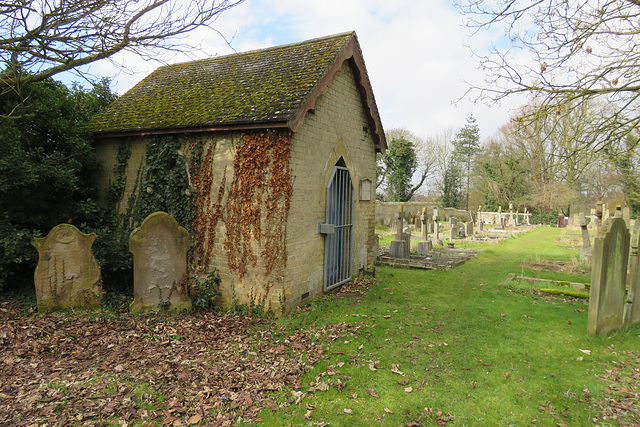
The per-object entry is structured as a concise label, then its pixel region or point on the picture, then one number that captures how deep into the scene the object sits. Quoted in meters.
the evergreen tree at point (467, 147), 49.84
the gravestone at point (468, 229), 22.77
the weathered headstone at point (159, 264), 6.79
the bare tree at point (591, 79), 6.43
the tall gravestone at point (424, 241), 14.87
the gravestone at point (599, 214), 15.33
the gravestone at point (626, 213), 14.23
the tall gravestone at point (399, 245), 13.43
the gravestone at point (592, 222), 26.42
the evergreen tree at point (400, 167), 37.84
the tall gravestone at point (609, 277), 6.03
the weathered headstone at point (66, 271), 6.61
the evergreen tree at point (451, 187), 45.94
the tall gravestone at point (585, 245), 13.74
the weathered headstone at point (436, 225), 17.66
